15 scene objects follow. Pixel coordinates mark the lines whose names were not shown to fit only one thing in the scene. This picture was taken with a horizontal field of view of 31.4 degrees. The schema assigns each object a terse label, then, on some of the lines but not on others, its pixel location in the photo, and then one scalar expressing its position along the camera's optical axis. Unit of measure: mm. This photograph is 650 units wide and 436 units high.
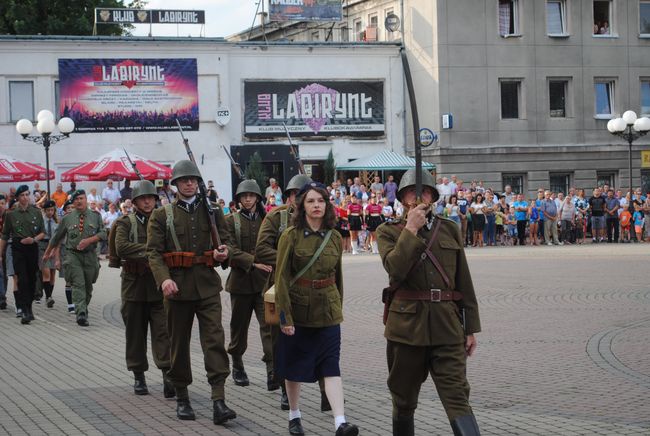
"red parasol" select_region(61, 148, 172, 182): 33875
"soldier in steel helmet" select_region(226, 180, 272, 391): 10562
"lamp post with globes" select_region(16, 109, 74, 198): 29688
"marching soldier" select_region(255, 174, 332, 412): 10227
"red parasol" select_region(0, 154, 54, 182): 35031
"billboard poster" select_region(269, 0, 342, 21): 47219
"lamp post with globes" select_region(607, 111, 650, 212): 35781
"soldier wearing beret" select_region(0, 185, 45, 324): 18125
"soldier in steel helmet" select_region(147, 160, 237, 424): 9469
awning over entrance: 40656
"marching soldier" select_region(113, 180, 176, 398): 10828
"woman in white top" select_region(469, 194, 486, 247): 35406
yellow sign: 37219
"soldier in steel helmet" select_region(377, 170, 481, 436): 7066
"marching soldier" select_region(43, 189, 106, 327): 16594
